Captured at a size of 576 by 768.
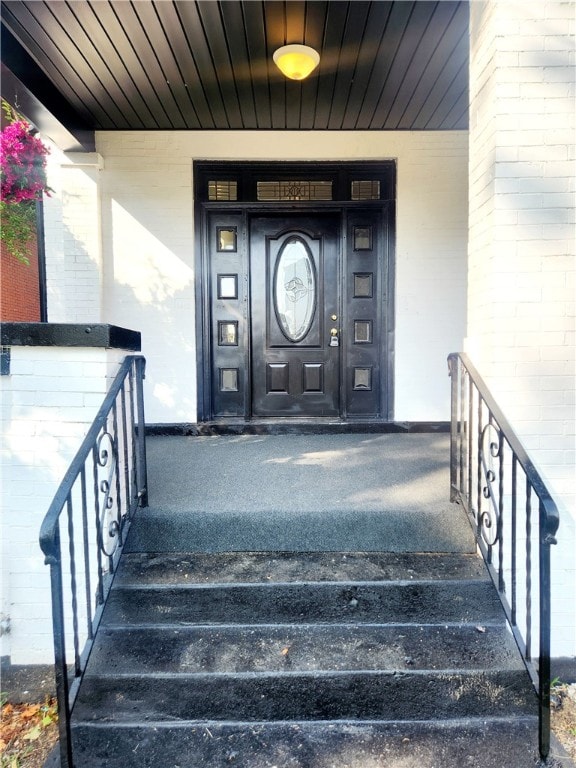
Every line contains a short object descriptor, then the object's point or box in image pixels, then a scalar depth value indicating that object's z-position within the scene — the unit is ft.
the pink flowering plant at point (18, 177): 9.04
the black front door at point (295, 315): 13.51
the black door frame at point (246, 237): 13.19
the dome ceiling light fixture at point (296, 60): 8.97
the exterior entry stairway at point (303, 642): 5.05
